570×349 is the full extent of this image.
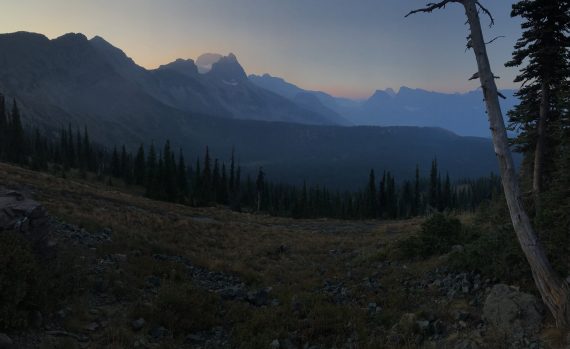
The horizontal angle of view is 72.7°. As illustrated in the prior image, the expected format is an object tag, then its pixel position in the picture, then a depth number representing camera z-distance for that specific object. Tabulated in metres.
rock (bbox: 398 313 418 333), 8.89
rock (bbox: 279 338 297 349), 8.35
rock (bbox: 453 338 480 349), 7.58
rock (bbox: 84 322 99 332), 8.33
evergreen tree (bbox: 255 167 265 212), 99.00
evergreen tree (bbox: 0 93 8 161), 89.32
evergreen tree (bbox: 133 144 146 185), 101.75
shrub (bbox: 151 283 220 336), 9.14
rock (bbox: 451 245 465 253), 13.67
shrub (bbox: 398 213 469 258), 17.20
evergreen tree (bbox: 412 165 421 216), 105.37
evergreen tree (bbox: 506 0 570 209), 17.47
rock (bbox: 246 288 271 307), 11.53
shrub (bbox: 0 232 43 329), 7.11
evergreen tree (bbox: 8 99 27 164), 88.06
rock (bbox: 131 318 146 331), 8.66
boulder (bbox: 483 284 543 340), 8.15
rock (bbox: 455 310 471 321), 9.34
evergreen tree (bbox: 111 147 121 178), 109.75
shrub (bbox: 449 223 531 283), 10.53
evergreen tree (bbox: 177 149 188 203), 98.35
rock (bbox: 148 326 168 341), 8.52
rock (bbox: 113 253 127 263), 13.61
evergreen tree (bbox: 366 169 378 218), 102.88
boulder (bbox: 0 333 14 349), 6.36
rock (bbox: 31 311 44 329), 7.67
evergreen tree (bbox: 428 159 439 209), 109.81
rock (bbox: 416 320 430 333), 8.80
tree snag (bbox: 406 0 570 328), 8.28
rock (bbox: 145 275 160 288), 12.07
